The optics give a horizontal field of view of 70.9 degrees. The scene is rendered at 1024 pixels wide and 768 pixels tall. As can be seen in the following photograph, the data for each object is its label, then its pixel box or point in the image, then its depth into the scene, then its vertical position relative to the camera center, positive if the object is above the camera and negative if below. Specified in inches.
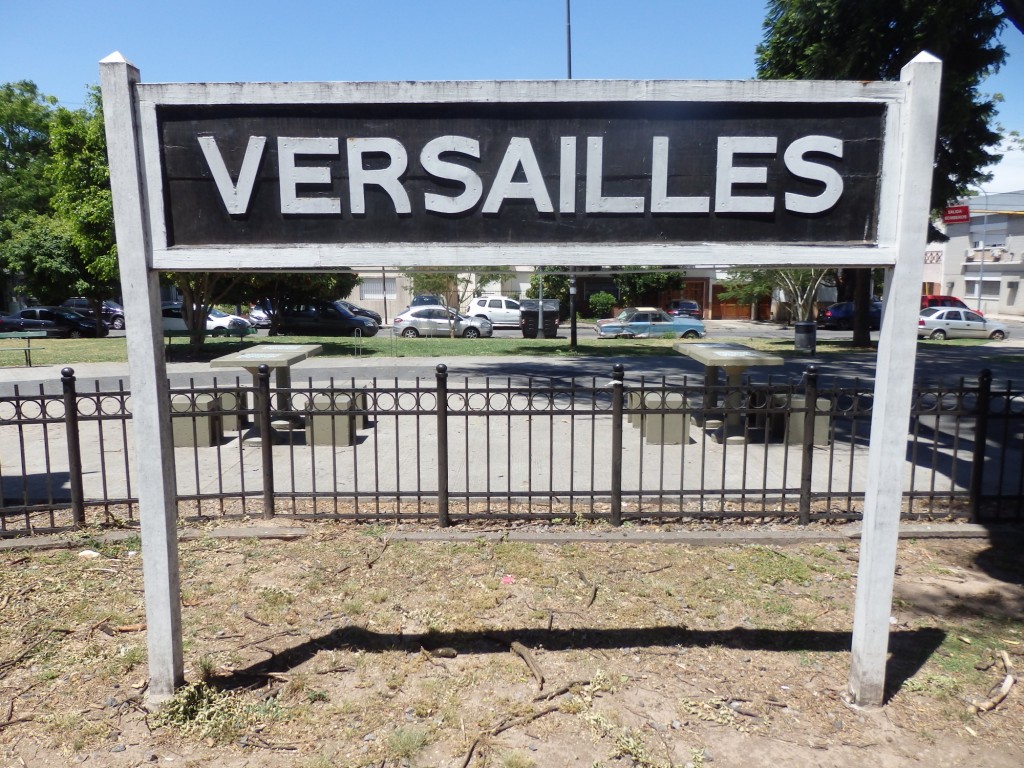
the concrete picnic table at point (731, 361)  337.7 -34.7
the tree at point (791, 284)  1251.5 +6.1
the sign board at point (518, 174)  122.7 +19.2
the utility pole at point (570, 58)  818.8 +269.9
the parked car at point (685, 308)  1509.6 -44.9
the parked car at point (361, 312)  1241.4 -46.4
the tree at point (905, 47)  504.4 +183.3
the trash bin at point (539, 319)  1087.5 -49.5
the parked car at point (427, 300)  1439.5 -30.2
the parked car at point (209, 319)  1187.9 -59.6
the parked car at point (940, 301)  1462.8 -27.1
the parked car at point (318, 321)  1114.1 -54.9
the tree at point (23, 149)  1617.9 +324.2
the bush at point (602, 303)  1680.6 -38.8
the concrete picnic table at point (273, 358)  332.2 -34.7
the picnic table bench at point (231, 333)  840.3 -61.7
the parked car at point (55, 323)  1149.1 -62.4
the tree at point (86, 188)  742.5 +101.8
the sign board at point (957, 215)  1283.2 +134.1
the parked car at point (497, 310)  1293.1 -43.2
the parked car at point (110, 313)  1408.7 -56.9
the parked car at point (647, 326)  1135.6 -61.9
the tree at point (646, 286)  1635.7 +1.4
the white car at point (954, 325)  1162.6 -59.8
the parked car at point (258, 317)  1406.3 -65.3
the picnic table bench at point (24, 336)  703.7 -52.6
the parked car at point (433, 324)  1148.5 -60.9
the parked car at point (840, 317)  1364.4 -55.8
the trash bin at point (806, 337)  839.1 -58.4
